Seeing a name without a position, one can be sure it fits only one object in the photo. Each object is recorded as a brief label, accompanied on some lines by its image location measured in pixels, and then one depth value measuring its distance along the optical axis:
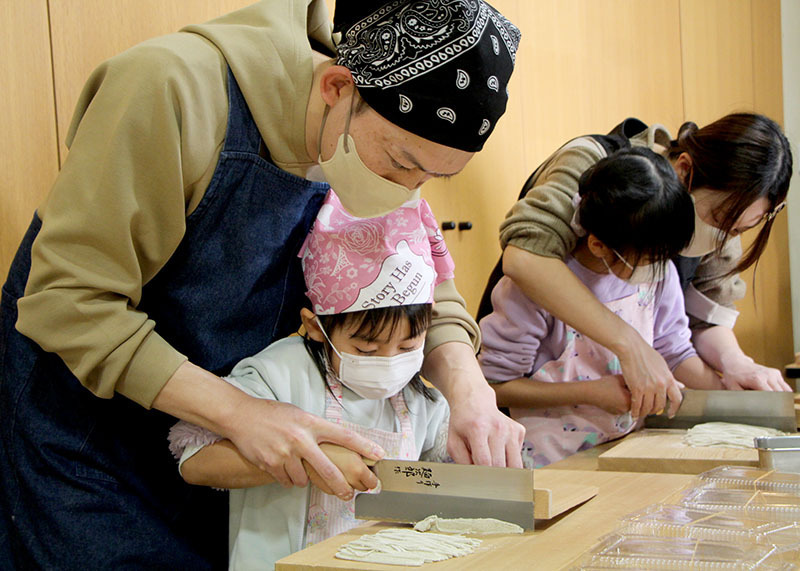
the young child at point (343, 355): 1.24
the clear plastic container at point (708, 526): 1.01
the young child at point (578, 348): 1.81
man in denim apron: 1.02
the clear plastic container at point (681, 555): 0.91
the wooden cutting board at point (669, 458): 1.61
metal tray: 1.46
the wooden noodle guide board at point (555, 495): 1.16
